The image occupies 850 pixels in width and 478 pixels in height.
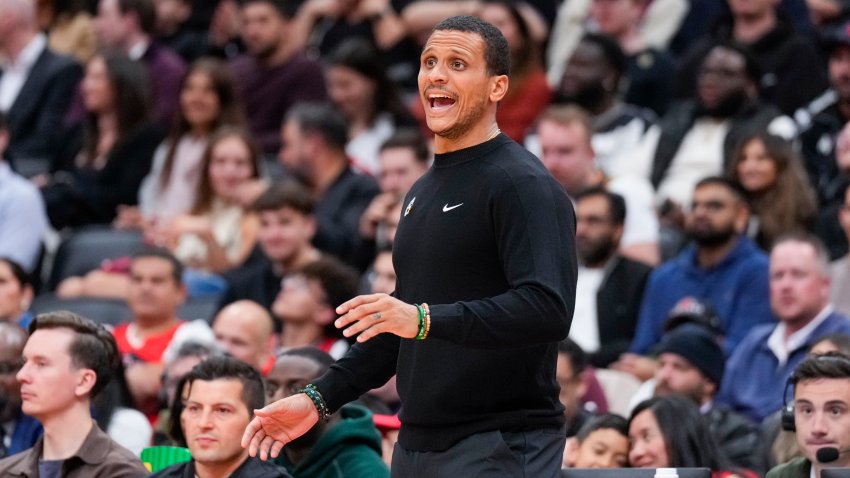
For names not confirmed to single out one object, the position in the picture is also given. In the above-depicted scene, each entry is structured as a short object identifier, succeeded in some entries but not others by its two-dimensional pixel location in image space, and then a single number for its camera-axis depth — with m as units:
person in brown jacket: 10.97
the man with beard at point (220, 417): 10.56
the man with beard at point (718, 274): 16.28
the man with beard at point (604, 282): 16.84
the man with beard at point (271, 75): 22.28
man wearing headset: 10.18
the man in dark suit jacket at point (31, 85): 22.30
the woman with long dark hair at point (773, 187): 17.17
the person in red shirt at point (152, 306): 16.20
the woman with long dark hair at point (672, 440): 11.78
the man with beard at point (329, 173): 18.94
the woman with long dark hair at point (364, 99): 21.05
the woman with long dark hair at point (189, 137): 20.23
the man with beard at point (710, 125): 18.87
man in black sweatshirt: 7.57
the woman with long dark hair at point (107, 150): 20.47
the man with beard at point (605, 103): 19.78
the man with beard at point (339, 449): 11.33
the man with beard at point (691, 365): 14.44
